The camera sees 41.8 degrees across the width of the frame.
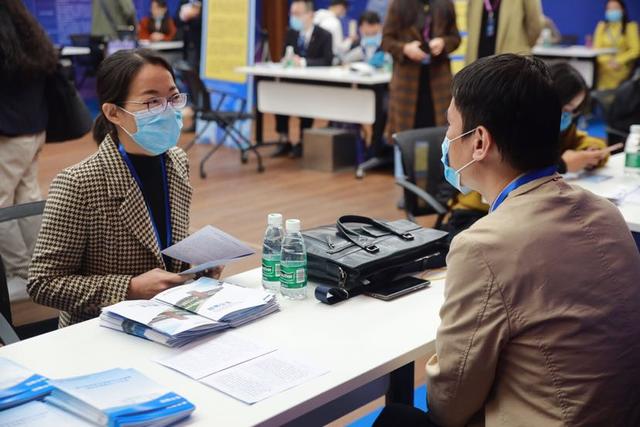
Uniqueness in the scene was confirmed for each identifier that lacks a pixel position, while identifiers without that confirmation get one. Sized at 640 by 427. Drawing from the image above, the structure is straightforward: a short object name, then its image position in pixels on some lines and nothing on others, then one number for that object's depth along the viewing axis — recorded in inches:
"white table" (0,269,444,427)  65.9
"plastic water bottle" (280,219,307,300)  87.9
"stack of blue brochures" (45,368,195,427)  60.7
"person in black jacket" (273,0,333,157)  327.9
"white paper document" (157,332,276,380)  71.5
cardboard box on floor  295.0
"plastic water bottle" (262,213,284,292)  91.6
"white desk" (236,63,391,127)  285.3
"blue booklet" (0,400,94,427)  61.6
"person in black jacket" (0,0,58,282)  140.0
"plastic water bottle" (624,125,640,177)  146.3
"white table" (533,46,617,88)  389.7
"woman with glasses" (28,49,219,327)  91.7
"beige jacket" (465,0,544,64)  233.9
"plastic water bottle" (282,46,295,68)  313.7
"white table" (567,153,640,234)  118.8
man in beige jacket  61.4
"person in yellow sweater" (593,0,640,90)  390.9
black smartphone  89.2
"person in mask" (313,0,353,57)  392.2
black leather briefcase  88.9
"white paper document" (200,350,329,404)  67.3
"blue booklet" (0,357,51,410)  64.5
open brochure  76.8
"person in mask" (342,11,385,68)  323.9
